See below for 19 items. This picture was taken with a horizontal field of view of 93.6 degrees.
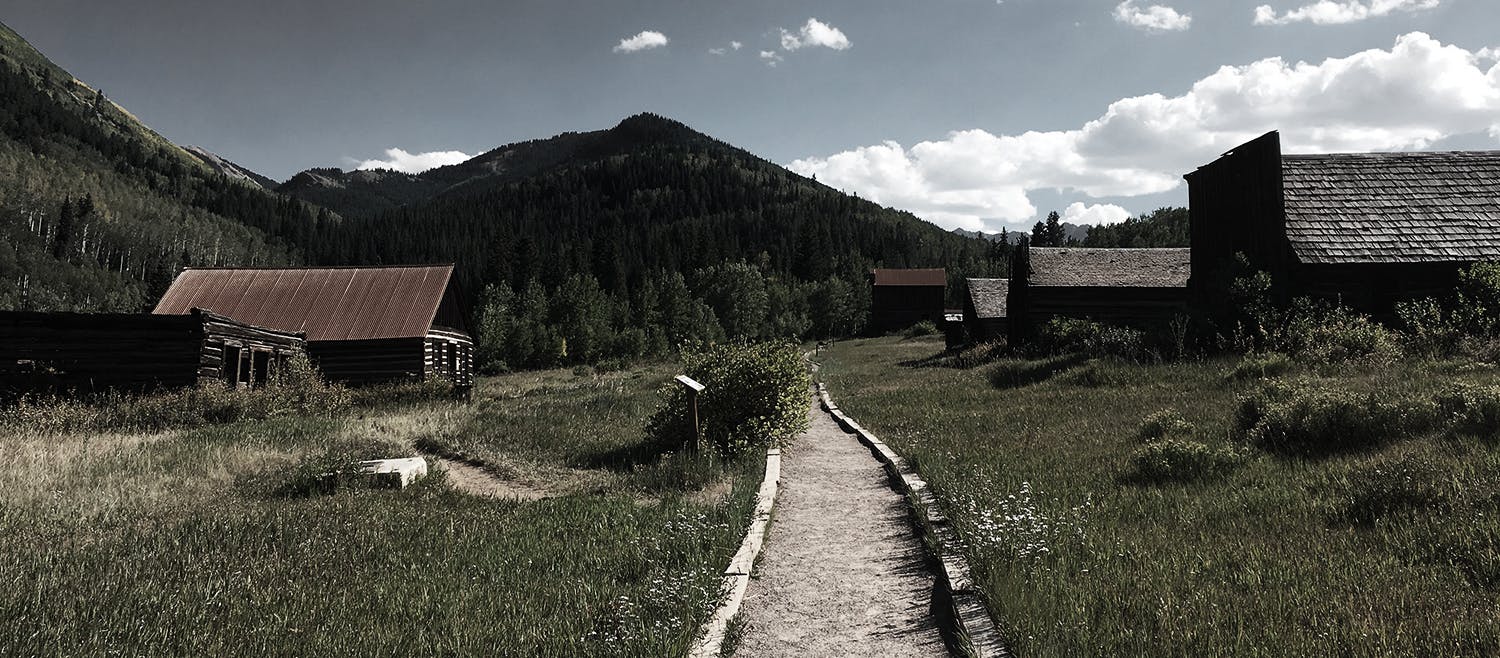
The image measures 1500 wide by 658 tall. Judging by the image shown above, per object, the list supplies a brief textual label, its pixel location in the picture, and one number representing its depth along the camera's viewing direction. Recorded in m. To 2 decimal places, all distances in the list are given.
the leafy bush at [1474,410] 7.12
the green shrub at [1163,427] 9.70
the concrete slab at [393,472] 9.65
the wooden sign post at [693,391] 10.07
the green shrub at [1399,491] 5.54
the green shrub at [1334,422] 7.82
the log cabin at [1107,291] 31.75
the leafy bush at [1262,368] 13.25
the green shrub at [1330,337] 14.28
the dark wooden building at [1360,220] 18.53
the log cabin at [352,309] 27.84
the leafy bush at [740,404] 11.73
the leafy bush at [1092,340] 21.11
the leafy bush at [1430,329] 14.56
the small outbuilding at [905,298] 81.81
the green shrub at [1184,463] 7.60
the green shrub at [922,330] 72.75
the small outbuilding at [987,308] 44.97
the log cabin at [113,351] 20.92
